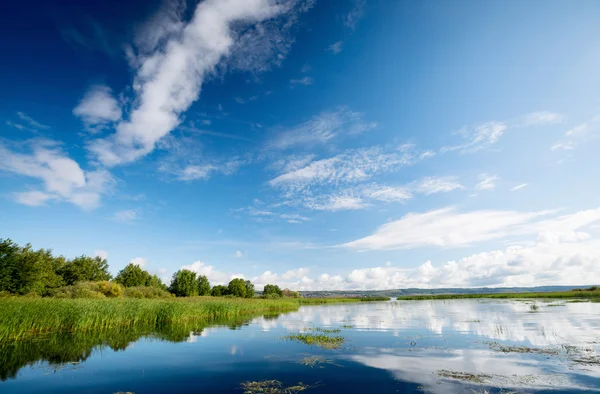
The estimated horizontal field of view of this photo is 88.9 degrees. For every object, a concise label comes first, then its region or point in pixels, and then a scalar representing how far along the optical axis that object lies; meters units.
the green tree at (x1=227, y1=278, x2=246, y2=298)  126.69
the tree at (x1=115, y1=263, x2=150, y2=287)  107.62
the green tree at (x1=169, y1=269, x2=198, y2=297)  107.69
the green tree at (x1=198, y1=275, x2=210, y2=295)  121.94
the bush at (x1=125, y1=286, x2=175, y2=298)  61.79
